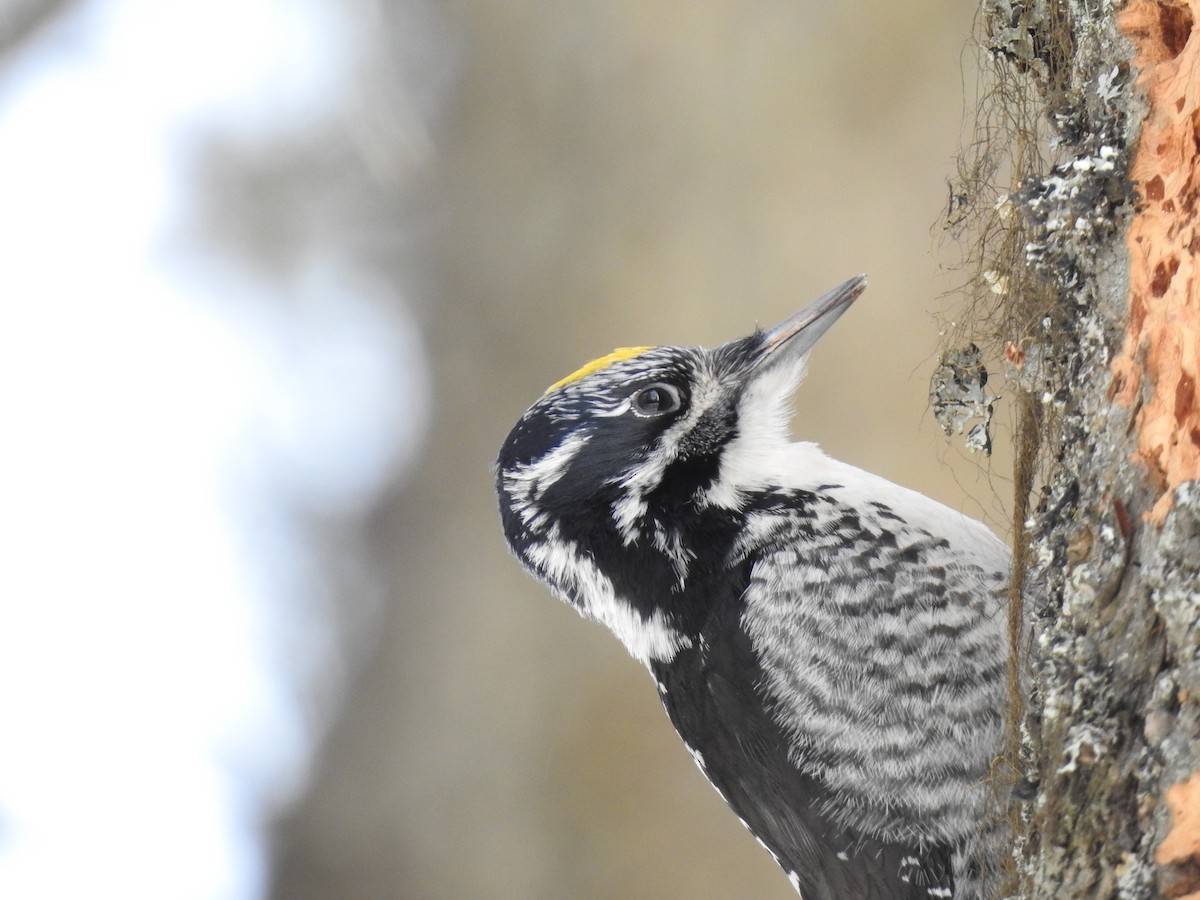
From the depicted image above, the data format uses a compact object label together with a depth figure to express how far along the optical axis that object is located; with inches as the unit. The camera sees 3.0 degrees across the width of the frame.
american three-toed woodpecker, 133.1
